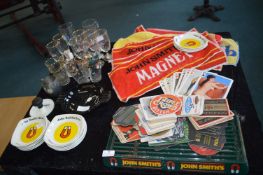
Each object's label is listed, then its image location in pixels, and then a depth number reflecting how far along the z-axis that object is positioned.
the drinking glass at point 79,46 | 1.54
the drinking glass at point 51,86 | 1.39
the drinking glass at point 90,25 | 1.64
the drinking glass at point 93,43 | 1.55
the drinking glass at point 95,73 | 1.43
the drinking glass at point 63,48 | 1.56
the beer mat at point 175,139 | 1.00
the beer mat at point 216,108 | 1.04
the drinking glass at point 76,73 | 1.43
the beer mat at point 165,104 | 1.06
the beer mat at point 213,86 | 1.18
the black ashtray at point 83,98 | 1.27
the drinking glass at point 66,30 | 1.65
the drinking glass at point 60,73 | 1.43
